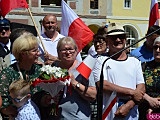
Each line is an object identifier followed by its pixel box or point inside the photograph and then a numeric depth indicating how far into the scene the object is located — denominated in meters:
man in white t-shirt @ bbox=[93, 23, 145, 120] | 4.96
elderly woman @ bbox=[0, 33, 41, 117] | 4.51
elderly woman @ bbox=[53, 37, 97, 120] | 4.73
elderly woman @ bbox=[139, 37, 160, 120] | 5.20
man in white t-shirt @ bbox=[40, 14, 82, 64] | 6.39
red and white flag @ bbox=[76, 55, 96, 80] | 4.75
